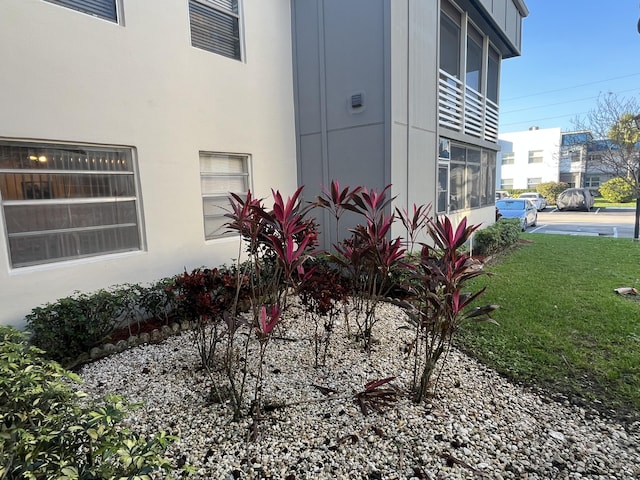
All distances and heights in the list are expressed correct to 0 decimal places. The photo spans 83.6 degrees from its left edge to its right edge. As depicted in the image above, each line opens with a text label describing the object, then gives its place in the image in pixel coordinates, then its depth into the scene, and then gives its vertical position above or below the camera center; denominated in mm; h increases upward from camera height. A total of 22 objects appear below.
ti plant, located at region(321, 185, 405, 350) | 3781 -668
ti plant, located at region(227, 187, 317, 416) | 2600 -355
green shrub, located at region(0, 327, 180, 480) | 1398 -999
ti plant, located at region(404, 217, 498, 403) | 2840 -833
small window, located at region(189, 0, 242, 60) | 5805 +2866
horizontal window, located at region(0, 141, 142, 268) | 4180 +5
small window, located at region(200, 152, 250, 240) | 6090 +229
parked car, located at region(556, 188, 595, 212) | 26109 -984
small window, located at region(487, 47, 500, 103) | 12117 +3928
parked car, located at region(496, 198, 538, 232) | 17609 -1071
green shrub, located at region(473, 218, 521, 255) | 10047 -1446
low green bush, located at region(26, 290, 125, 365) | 3840 -1354
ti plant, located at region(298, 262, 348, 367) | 3555 -994
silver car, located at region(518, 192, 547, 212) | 27409 -919
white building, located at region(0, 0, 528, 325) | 4199 +1222
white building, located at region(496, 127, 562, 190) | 35344 +2996
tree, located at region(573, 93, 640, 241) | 14703 +1801
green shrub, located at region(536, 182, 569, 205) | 31875 -249
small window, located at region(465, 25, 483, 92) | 10328 +3825
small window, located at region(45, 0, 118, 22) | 4379 +2439
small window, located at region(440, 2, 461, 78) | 8656 +3772
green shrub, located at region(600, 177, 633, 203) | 25250 -438
